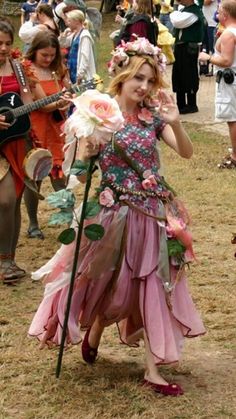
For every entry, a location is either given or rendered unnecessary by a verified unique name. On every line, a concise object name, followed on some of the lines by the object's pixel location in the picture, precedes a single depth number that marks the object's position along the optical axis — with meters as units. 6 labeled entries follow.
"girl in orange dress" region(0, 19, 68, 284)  9.03
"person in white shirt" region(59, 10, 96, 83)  14.74
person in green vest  19.16
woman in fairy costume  6.47
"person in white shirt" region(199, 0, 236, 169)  13.91
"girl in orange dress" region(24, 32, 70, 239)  10.51
